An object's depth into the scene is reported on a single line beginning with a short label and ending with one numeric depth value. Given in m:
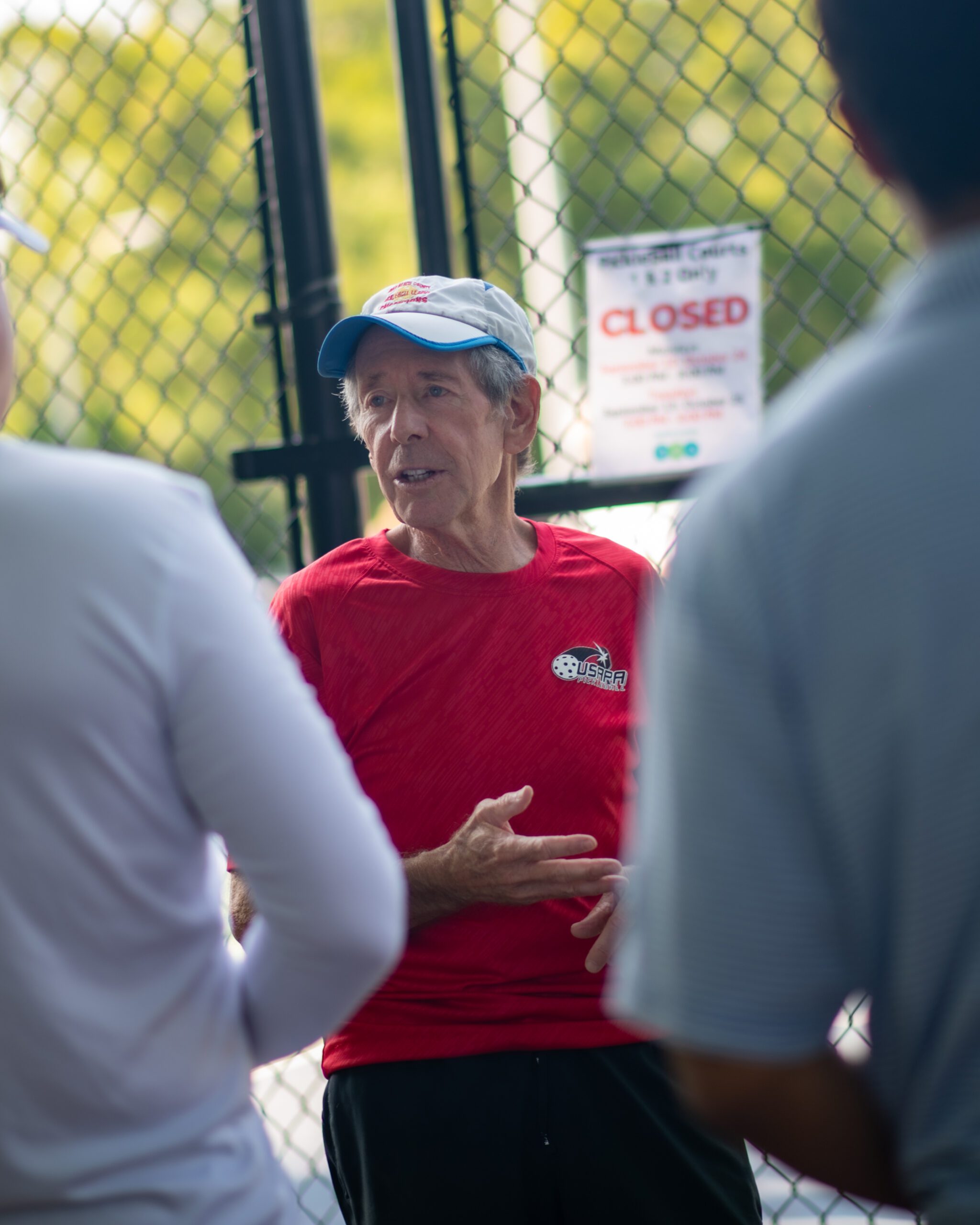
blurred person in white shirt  3.41
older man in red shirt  4.13
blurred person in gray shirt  2.79
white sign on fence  4.45
